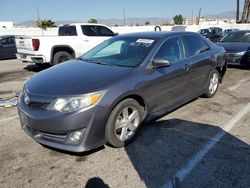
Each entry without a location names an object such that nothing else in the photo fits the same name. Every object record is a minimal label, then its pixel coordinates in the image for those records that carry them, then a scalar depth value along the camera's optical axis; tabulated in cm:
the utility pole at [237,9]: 3455
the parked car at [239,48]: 649
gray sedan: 227
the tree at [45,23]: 3484
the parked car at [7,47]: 1008
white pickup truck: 642
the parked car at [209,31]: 1888
